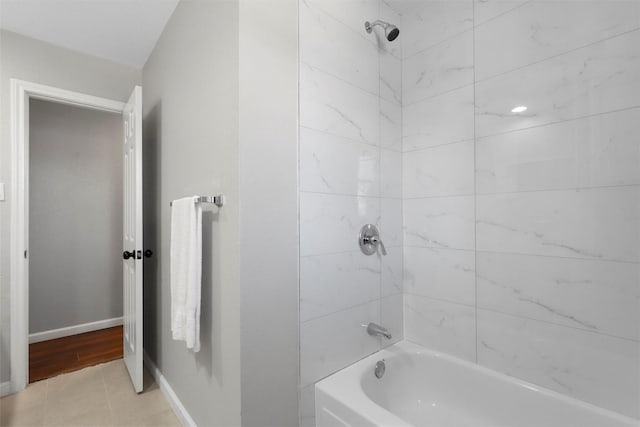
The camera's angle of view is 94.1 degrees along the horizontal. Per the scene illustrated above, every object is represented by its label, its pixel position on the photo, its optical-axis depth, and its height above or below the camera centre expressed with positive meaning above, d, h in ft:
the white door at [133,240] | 6.46 -0.60
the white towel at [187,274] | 4.47 -0.93
